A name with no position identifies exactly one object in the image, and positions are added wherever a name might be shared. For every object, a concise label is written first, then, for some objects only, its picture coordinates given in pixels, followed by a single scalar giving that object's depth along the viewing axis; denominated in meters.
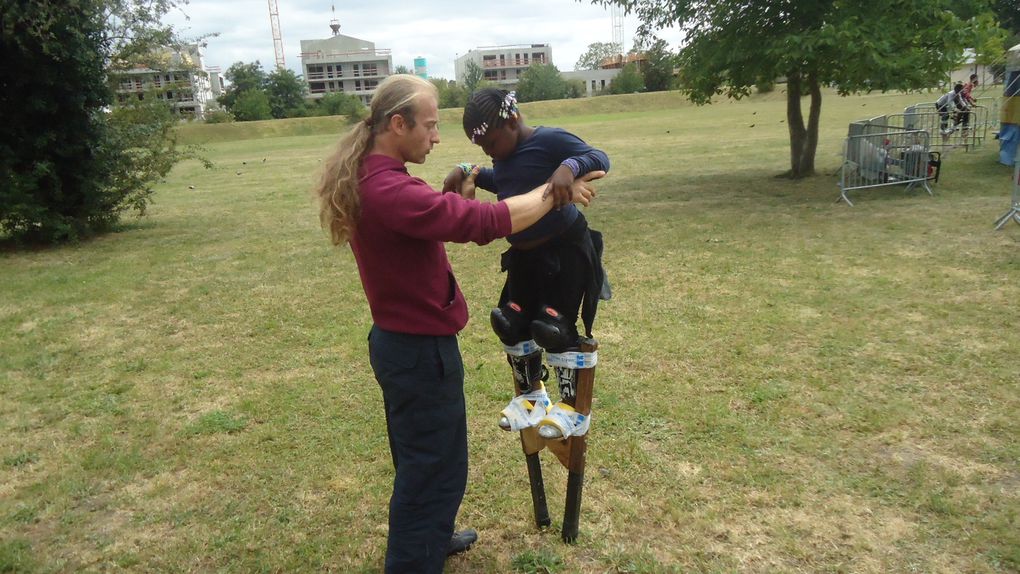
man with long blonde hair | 2.24
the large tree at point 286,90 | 82.75
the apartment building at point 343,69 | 126.00
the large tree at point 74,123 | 10.10
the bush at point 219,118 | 62.81
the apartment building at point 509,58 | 139.62
